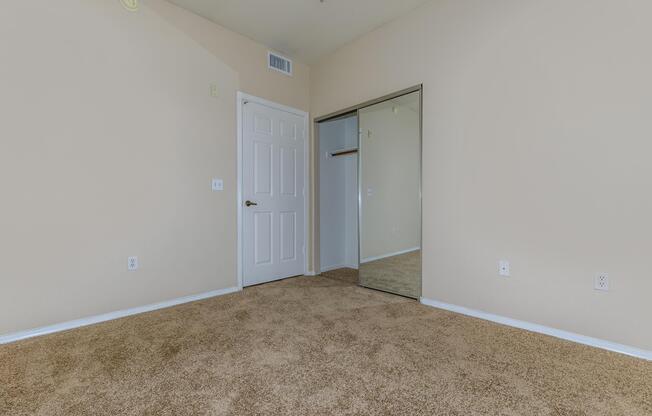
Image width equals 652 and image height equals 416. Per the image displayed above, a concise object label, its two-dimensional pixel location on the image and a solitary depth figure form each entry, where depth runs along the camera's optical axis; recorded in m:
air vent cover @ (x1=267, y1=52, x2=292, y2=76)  3.61
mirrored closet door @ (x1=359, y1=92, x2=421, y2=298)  2.94
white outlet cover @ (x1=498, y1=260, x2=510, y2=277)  2.33
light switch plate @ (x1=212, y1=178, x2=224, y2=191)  3.13
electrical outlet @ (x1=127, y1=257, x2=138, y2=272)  2.58
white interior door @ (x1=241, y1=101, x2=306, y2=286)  3.43
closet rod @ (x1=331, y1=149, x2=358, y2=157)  4.21
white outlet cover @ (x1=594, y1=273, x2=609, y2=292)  1.92
